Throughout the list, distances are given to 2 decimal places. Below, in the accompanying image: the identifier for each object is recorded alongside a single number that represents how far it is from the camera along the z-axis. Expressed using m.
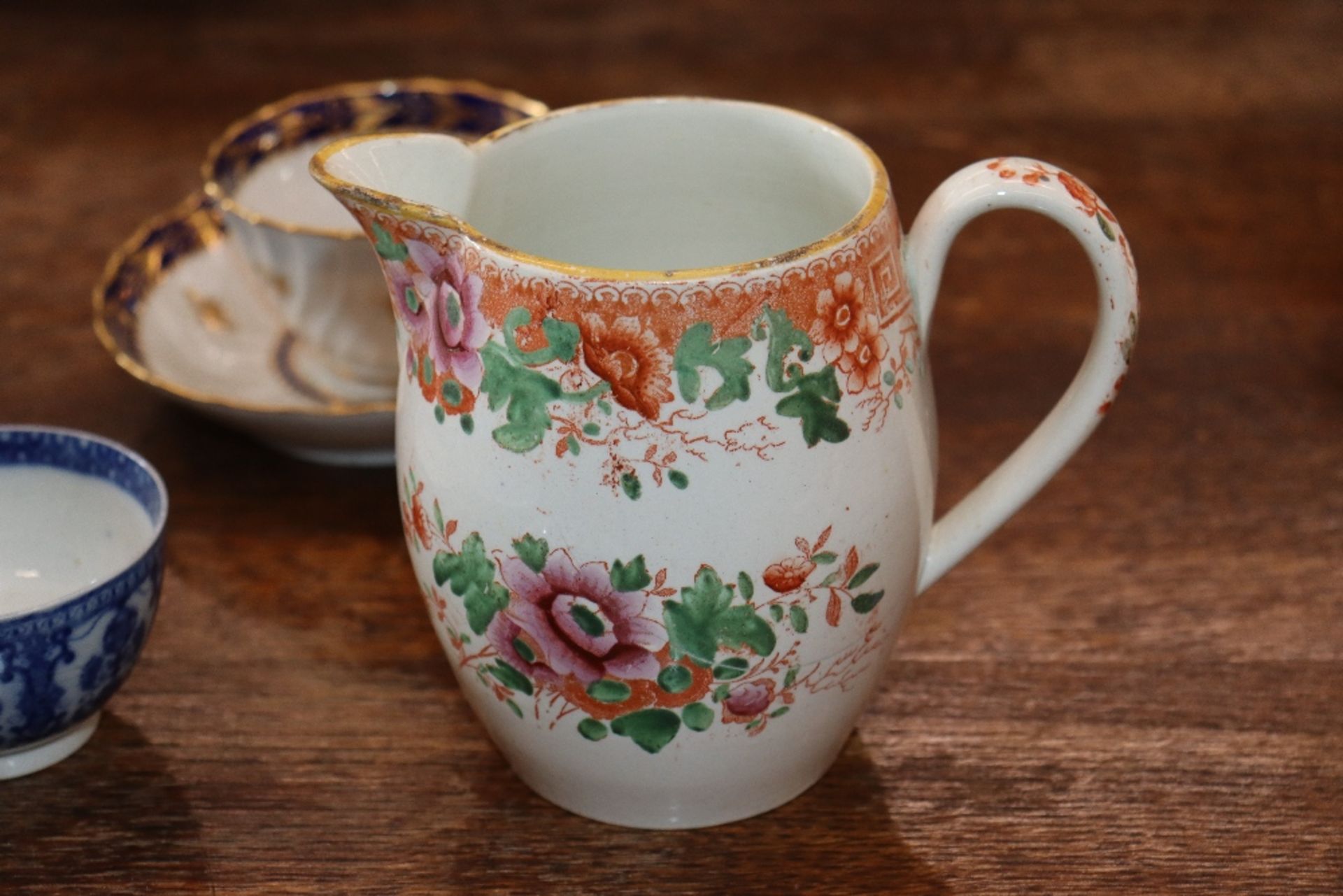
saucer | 0.78
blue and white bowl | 0.67
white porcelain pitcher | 0.63
